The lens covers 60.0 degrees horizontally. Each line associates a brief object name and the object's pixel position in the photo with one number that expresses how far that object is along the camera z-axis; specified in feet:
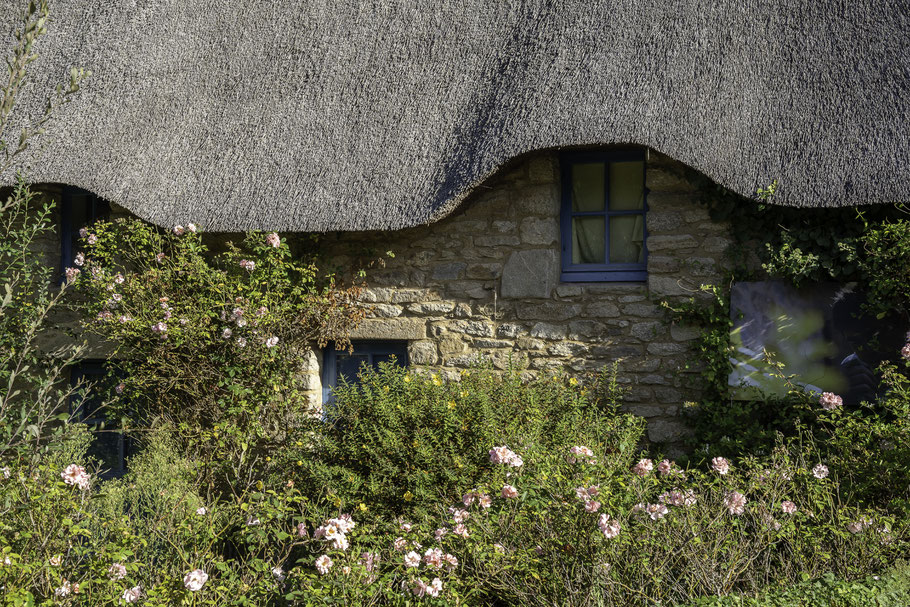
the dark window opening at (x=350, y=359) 19.27
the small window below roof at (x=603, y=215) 17.49
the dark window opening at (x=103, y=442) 21.63
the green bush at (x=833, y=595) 9.25
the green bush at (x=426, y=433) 13.50
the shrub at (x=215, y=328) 17.84
